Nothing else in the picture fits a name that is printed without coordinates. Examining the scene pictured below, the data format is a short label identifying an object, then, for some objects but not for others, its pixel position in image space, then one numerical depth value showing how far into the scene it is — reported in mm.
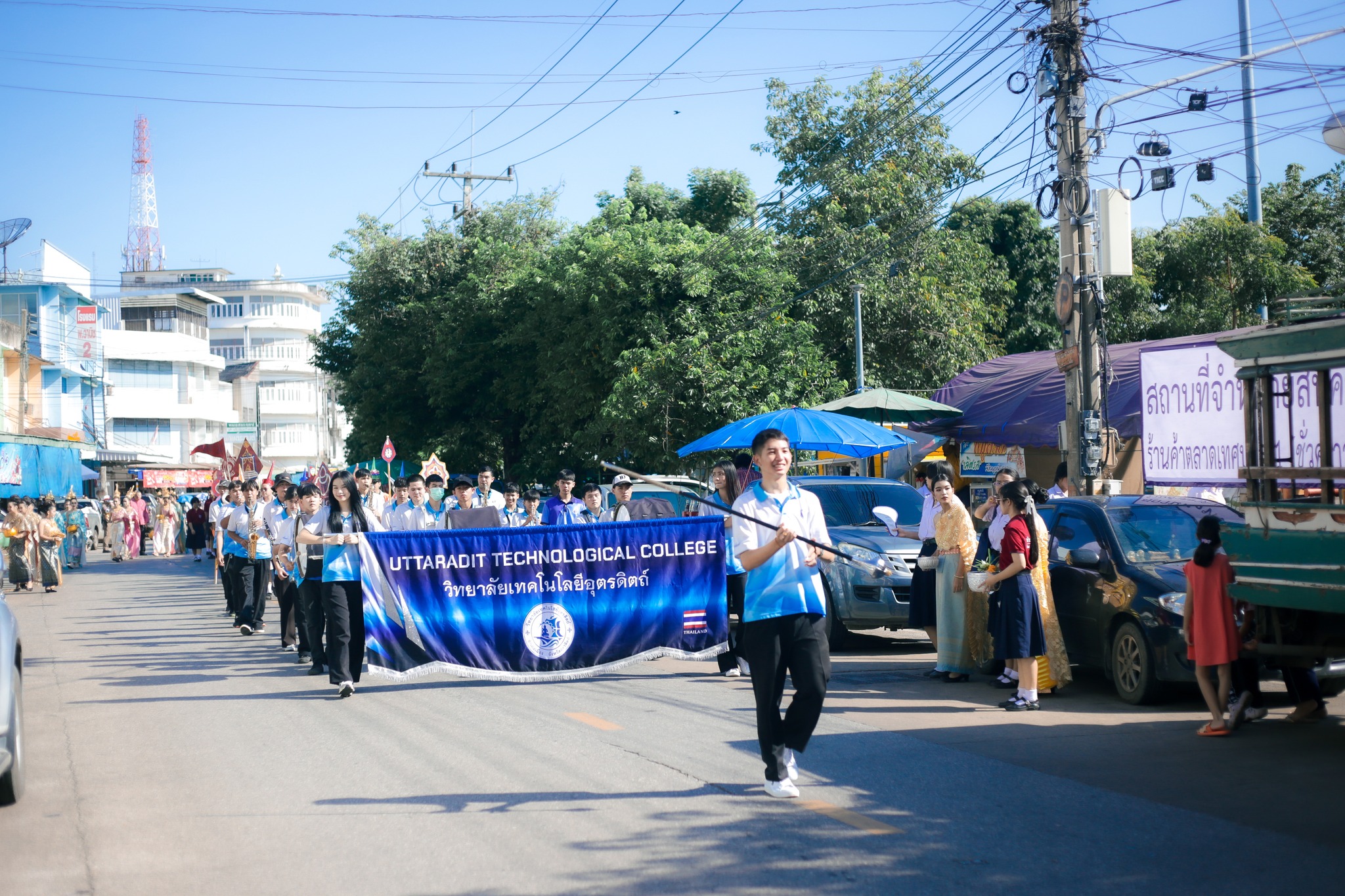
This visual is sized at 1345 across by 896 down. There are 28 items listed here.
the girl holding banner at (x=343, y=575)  10367
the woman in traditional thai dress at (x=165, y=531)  40906
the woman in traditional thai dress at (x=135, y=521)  38844
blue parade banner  10531
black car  8945
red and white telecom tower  95625
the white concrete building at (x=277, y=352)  84062
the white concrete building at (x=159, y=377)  64500
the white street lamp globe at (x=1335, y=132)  9461
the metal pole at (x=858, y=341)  27828
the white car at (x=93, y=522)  38719
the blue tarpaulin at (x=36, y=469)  35844
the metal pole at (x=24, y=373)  45438
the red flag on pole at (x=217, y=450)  30594
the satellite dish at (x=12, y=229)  49625
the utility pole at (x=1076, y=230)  14852
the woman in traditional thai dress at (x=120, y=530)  37781
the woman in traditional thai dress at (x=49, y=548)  25969
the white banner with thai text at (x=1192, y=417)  13430
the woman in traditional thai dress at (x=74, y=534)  31750
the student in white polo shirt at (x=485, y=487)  15227
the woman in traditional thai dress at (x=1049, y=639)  9609
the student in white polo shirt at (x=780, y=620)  6301
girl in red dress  7918
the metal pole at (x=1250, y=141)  23214
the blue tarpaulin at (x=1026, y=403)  19188
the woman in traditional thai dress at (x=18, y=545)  26016
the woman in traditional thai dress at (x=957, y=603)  10516
